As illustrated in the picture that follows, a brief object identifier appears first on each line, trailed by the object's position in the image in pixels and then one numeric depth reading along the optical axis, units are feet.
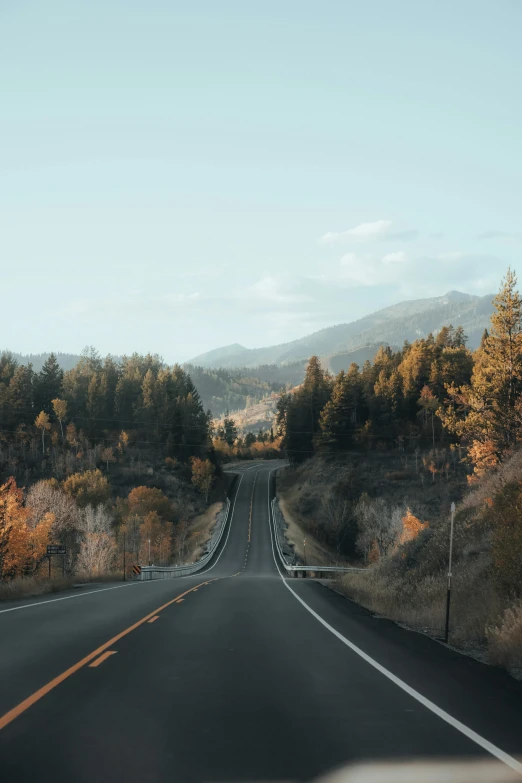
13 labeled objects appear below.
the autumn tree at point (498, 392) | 172.24
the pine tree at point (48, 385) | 519.19
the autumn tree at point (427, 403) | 419.13
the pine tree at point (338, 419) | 415.03
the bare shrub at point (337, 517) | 326.85
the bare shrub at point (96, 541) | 246.68
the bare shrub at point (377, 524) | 295.28
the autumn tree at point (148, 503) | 347.97
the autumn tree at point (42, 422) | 485.97
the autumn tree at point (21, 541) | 218.38
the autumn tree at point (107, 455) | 467.97
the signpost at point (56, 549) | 125.70
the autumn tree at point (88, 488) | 371.97
